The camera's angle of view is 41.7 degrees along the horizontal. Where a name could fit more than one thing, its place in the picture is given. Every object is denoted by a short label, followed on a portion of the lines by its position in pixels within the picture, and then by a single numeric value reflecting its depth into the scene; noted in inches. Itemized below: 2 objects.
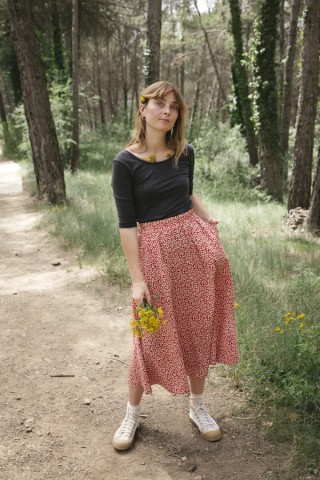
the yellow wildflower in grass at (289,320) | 114.5
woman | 87.0
